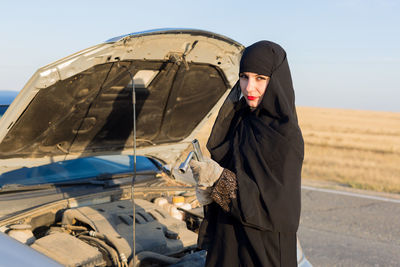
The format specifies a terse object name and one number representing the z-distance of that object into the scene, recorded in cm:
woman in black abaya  209
